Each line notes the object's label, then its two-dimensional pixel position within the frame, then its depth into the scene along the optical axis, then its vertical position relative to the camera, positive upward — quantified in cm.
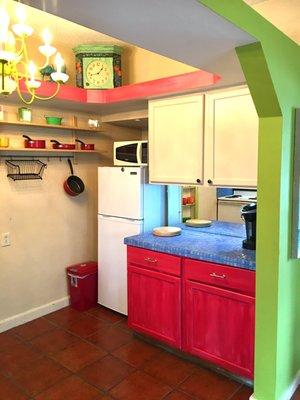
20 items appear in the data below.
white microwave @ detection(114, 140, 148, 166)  314 +18
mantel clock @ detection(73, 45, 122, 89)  330 +104
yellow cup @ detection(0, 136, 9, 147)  285 +26
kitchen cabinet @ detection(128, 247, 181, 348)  259 -98
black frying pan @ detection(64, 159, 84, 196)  348 -13
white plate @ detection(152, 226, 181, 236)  288 -50
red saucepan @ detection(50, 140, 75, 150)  322 +26
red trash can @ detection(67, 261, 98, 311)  346 -116
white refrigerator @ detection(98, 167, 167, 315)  312 -42
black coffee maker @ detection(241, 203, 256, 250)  240 -39
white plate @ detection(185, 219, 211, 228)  315 -47
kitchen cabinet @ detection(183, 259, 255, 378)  222 -99
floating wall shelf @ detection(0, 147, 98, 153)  295 +20
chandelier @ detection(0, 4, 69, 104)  166 +61
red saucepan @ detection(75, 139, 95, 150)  347 +27
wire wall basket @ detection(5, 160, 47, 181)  307 +3
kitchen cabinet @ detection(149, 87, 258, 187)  247 +26
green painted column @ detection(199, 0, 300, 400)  179 -19
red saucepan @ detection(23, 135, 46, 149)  304 +26
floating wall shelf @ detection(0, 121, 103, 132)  292 +44
